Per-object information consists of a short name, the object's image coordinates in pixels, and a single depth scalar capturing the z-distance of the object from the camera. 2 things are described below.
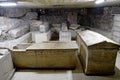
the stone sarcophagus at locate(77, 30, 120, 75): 1.82
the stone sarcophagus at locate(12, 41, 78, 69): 2.00
